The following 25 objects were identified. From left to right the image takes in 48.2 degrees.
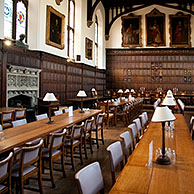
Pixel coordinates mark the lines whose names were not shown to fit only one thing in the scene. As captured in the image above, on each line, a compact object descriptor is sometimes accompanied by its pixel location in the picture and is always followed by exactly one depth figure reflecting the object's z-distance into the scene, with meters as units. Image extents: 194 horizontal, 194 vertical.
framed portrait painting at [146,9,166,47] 19.67
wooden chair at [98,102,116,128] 9.15
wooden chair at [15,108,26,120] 6.53
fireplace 8.27
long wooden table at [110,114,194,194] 1.87
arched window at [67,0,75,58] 13.86
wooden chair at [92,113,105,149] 6.03
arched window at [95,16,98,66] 19.00
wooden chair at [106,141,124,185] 2.64
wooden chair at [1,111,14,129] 5.91
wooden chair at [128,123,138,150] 4.06
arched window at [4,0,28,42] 8.73
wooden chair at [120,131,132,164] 3.39
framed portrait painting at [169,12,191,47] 19.20
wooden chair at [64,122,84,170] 4.42
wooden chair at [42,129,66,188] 3.65
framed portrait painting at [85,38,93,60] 15.77
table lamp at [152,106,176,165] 2.43
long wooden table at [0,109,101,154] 3.25
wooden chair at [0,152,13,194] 2.44
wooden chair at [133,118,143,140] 4.76
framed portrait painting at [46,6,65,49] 10.64
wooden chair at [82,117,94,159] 5.10
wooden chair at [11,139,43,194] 2.84
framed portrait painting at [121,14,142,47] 20.02
